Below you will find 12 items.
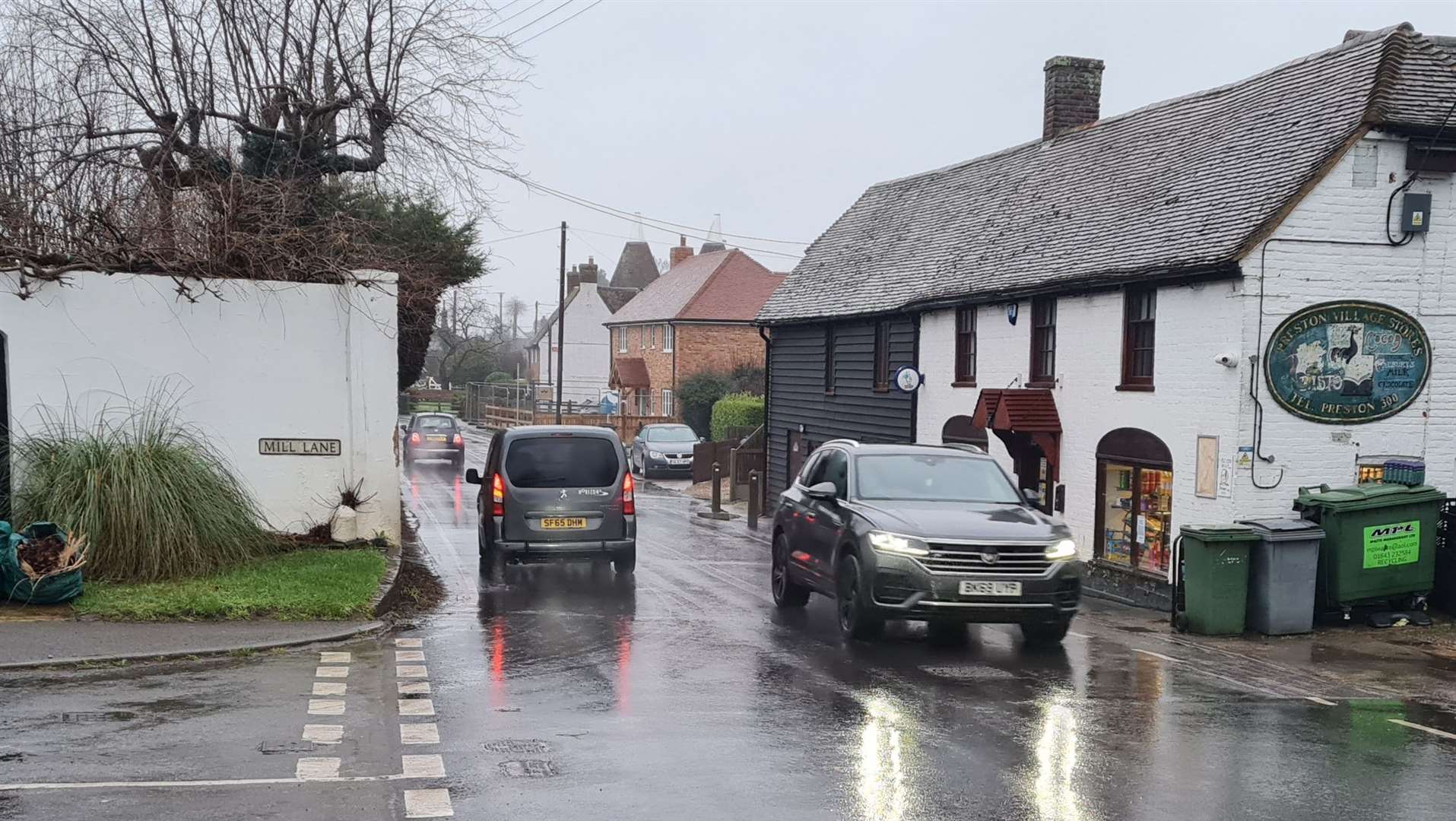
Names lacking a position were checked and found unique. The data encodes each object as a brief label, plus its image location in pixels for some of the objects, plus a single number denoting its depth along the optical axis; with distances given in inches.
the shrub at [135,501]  489.1
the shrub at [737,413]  1744.6
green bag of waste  451.2
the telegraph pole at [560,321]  1977.7
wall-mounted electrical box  615.5
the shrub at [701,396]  2116.1
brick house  2421.3
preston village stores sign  615.2
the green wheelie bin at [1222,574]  532.7
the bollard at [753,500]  1077.8
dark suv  441.4
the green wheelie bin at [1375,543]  550.0
